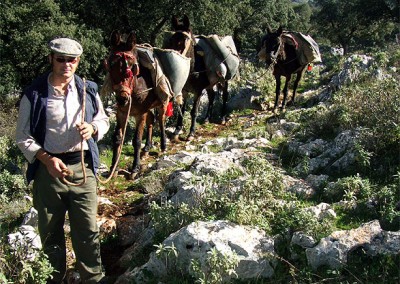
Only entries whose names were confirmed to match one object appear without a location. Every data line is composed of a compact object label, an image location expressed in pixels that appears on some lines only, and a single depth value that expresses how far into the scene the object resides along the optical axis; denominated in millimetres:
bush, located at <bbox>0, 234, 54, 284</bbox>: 3682
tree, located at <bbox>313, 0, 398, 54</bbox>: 41750
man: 3627
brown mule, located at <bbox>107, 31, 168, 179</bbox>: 6852
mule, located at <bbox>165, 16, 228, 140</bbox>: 9648
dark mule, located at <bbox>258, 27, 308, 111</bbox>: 12398
